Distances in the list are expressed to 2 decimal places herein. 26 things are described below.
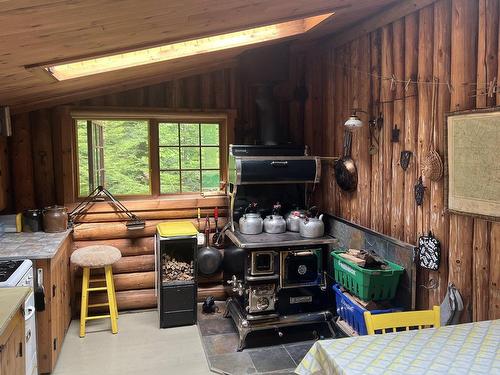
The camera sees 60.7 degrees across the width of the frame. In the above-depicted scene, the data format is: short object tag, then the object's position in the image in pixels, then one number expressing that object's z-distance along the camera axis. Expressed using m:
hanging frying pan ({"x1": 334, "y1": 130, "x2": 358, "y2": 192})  3.70
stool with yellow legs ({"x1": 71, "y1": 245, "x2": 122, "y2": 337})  3.67
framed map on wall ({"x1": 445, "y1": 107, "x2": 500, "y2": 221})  2.27
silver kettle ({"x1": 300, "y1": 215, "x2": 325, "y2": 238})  3.68
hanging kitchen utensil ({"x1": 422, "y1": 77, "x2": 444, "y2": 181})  2.64
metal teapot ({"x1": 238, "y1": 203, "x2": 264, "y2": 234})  3.78
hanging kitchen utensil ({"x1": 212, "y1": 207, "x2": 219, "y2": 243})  4.46
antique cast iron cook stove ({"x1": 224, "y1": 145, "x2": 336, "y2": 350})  3.54
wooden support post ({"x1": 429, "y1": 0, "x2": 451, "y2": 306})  2.58
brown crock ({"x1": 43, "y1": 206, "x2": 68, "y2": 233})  3.75
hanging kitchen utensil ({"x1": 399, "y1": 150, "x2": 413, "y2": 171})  2.96
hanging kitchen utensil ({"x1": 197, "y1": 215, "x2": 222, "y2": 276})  4.34
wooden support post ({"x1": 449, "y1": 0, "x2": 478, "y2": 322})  2.41
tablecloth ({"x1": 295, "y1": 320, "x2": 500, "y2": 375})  1.51
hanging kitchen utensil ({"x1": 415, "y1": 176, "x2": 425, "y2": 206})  2.83
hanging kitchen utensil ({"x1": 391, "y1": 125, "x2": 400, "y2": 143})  3.08
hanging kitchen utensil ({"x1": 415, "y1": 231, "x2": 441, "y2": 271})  2.68
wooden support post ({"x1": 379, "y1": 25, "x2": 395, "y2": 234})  3.17
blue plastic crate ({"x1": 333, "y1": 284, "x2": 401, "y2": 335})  2.97
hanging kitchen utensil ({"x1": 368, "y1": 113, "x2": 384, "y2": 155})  3.31
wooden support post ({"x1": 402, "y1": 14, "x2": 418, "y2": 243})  2.89
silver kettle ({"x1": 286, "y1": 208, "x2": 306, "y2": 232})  3.88
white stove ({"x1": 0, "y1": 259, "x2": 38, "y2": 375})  2.48
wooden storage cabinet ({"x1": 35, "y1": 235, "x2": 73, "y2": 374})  3.01
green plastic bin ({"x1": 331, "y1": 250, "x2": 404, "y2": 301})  2.90
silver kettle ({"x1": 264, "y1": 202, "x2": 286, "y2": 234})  3.80
